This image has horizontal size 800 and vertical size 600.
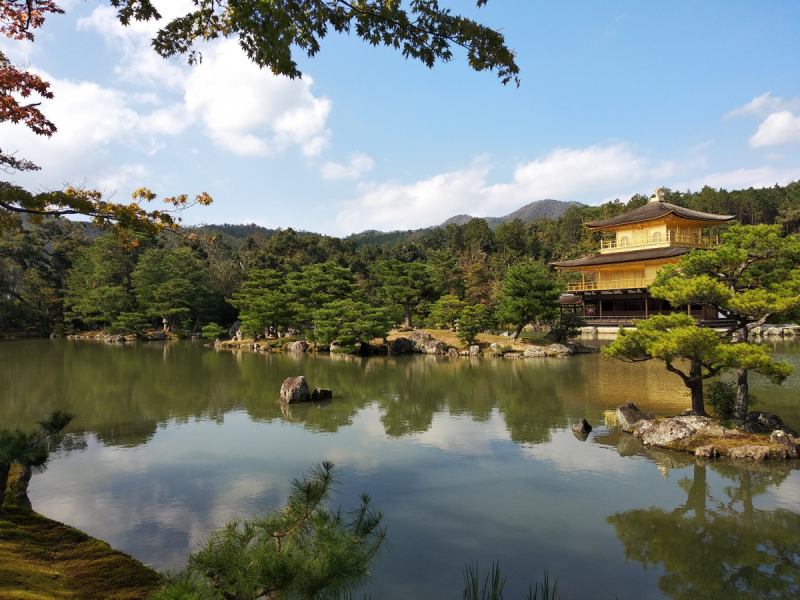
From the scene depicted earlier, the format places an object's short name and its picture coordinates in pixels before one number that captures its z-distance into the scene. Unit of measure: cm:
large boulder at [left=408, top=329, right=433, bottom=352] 2136
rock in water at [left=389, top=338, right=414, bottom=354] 2136
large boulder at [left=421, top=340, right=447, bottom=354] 2045
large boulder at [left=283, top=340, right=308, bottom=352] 2262
